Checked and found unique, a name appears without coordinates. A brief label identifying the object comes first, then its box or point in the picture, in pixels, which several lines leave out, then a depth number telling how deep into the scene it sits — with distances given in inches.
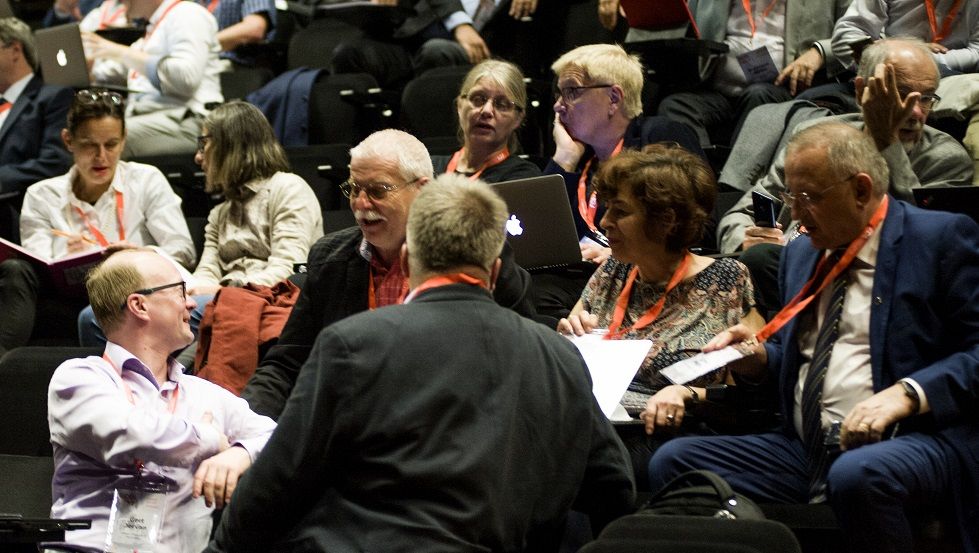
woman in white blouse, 359.6
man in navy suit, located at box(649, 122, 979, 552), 197.8
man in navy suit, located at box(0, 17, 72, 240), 407.3
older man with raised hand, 266.1
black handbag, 174.7
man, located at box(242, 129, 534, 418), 238.5
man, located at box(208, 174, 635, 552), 161.3
